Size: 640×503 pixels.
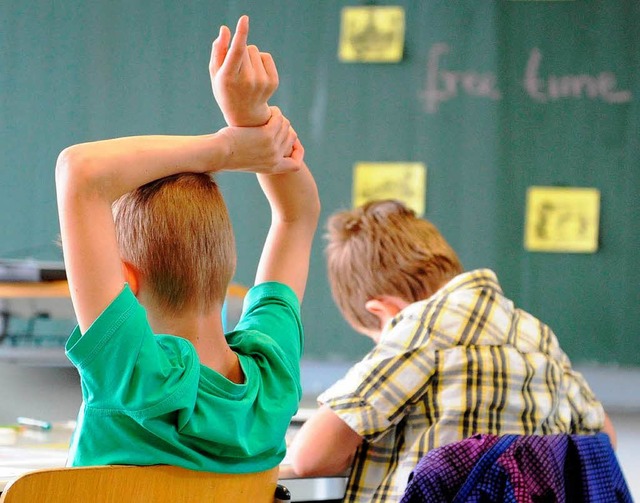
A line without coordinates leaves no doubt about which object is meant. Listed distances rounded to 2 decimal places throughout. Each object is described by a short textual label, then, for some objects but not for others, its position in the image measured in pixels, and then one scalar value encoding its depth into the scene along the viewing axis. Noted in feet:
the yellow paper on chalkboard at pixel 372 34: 16.40
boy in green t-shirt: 5.70
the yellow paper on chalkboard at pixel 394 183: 16.39
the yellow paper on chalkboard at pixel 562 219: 16.25
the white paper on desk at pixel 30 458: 8.31
